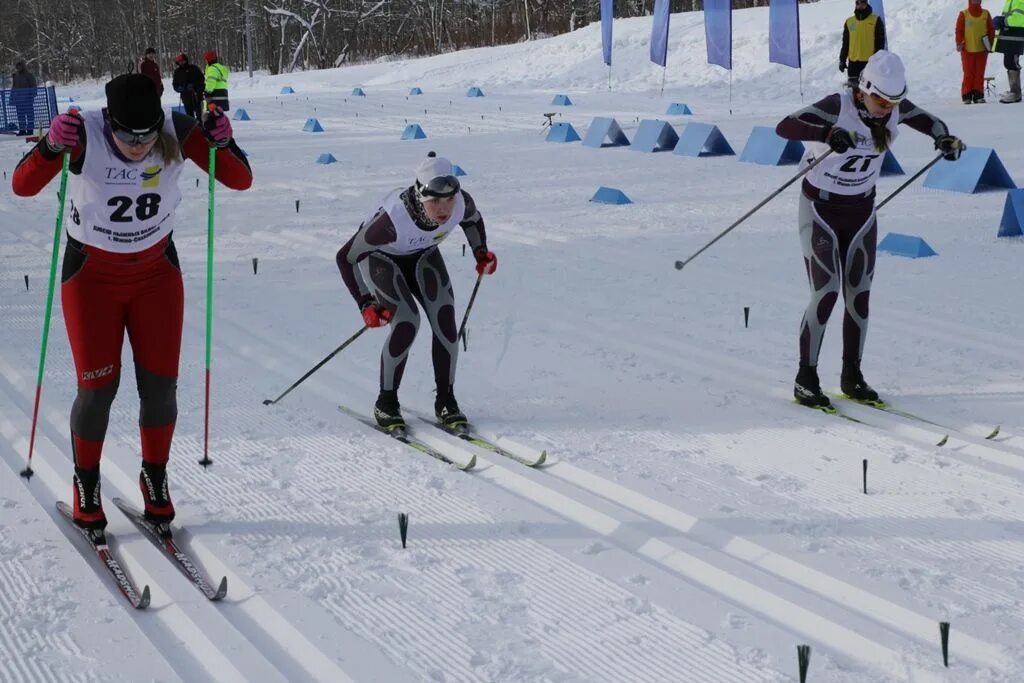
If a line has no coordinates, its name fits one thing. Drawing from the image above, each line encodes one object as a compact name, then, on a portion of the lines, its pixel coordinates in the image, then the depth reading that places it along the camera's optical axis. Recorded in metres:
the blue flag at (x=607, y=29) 23.11
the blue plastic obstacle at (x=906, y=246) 8.56
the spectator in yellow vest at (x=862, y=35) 15.22
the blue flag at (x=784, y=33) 18.20
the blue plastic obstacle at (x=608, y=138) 15.51
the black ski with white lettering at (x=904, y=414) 5.05
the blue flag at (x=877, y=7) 18.22
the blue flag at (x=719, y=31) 19.88
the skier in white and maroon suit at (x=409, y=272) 5.02
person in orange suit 16.28
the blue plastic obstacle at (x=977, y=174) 10.58
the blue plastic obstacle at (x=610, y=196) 11.25
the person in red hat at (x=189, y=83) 21.14
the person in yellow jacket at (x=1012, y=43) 16.16
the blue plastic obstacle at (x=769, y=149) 12.96
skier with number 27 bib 5.16
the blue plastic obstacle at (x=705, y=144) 14.09
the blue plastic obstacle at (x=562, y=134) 16.14
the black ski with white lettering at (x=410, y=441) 4.80
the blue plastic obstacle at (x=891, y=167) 11.58
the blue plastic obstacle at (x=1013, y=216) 8.80
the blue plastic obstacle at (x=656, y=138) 14.76
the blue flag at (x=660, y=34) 20.98
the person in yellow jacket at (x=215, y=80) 21.22
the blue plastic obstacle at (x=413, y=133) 17.30
